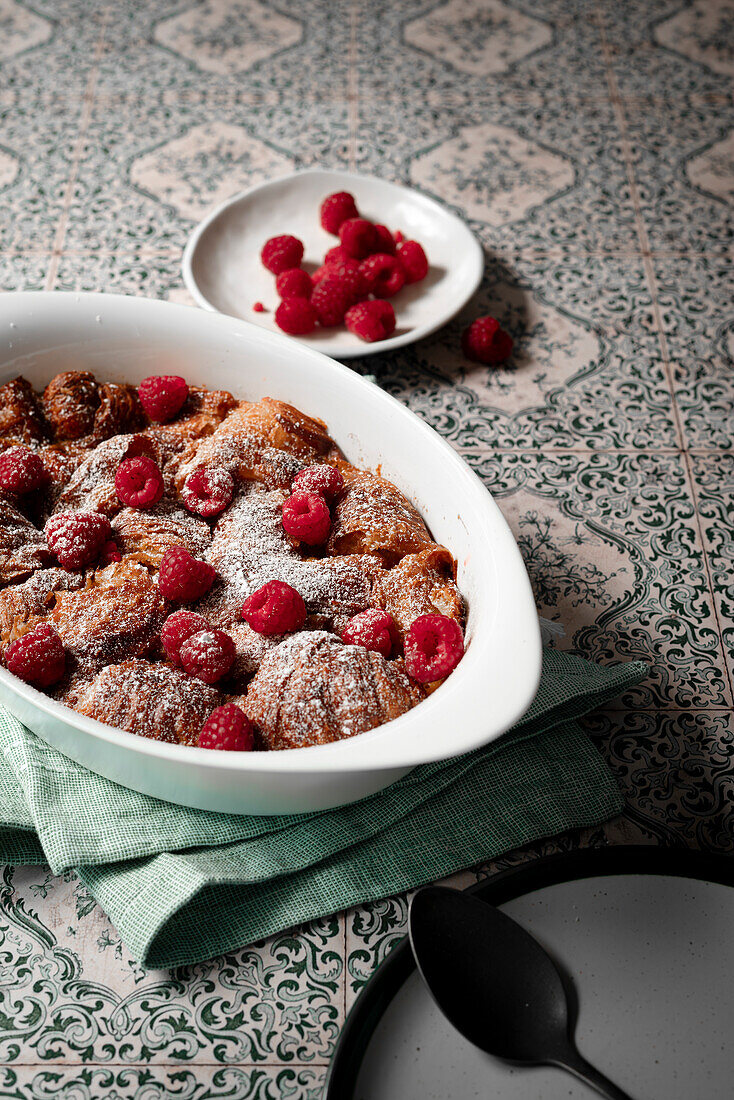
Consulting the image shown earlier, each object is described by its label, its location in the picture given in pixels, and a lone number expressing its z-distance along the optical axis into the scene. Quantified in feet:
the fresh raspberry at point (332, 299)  3.64
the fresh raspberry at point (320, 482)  3.14
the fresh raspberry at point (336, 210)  3.84
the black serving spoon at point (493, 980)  2.84
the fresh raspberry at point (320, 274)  3.74
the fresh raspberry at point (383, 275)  3.72
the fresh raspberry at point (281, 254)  3.75
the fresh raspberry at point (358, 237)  3.76
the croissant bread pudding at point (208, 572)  2.95
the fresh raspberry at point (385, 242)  3.82
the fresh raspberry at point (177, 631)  3.00
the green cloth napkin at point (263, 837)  2.96
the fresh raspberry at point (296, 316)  3.62
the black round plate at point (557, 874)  2.87
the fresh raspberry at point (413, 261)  3.75
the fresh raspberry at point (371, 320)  3.60
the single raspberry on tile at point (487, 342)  3.66
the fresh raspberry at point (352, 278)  3.66
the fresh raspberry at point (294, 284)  3.69
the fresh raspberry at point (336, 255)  3.78
